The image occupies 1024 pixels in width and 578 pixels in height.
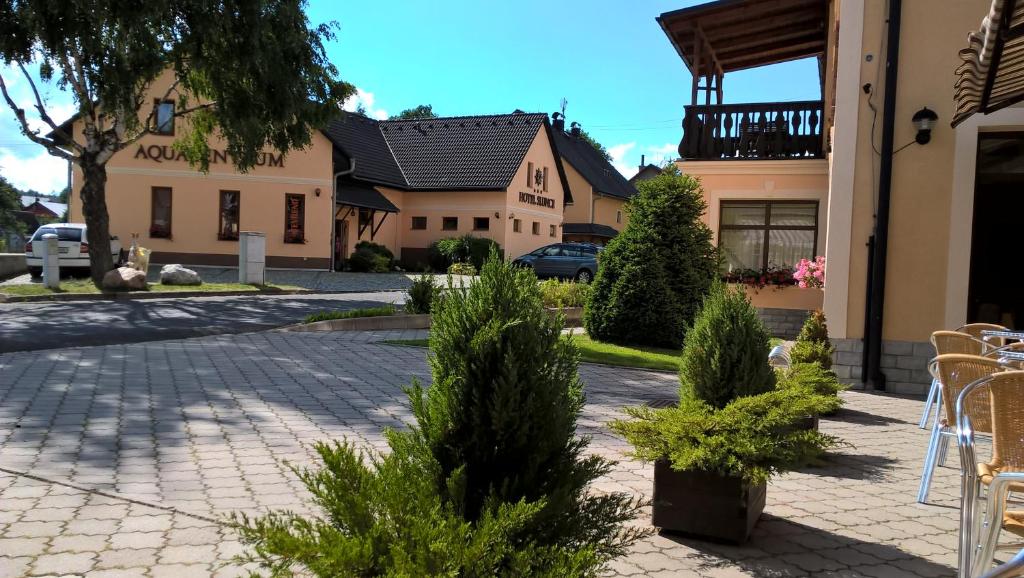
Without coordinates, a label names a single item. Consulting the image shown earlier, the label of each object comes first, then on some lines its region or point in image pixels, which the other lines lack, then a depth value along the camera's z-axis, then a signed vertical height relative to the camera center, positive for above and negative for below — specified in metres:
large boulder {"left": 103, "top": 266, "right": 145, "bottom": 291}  17.55 -0.73
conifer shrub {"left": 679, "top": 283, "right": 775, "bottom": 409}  4.45 -0.48
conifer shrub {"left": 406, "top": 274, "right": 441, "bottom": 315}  14.72 -0.66
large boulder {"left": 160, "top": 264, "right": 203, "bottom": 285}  19.62 -0.62
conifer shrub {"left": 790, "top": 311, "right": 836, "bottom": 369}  7.31 -0.65
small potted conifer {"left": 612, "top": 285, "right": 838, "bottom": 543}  3.51 -0.85
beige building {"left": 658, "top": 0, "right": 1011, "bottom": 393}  8.70 +1.07
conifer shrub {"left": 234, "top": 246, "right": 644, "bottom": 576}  2.29 -0.68
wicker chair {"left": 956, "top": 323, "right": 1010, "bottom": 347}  6.63 -0.38
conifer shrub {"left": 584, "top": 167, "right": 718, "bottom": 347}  11.25 +0.16
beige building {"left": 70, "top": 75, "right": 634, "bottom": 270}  27.98 +2.85
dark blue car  28.61 +0.33
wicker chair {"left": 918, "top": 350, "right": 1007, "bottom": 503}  3.89 -0.49
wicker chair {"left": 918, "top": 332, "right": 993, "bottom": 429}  5.26 -0.41
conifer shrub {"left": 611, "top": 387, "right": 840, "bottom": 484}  3.48 -0.79
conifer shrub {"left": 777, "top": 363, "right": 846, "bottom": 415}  5.01 -0.74
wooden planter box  3.64 -1.15
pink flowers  12.82 +0.12
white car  20.92 -0.02
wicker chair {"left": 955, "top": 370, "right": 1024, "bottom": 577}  2.80 -0.65
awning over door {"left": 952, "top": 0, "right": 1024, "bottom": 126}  5.08 +1.81
